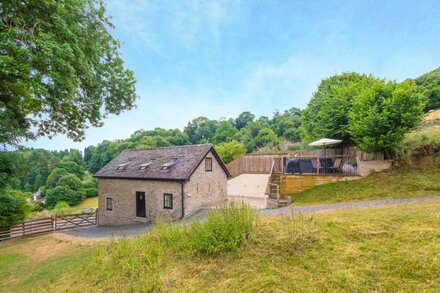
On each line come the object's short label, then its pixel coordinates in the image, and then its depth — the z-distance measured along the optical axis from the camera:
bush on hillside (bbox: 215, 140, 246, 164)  30.11
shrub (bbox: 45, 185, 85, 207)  45.06
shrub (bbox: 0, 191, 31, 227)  14.52
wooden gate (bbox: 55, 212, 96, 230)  18.82
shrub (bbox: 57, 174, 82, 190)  47.12
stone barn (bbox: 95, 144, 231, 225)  16.19
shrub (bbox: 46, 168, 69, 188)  52.31
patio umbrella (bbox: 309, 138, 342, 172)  15.33
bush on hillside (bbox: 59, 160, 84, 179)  57.40
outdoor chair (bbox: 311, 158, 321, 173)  16.42
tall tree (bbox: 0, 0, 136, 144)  7.06
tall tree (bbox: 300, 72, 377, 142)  16.17
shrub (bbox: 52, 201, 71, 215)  39.43
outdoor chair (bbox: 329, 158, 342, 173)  15.75
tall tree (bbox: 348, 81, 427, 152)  12.53
